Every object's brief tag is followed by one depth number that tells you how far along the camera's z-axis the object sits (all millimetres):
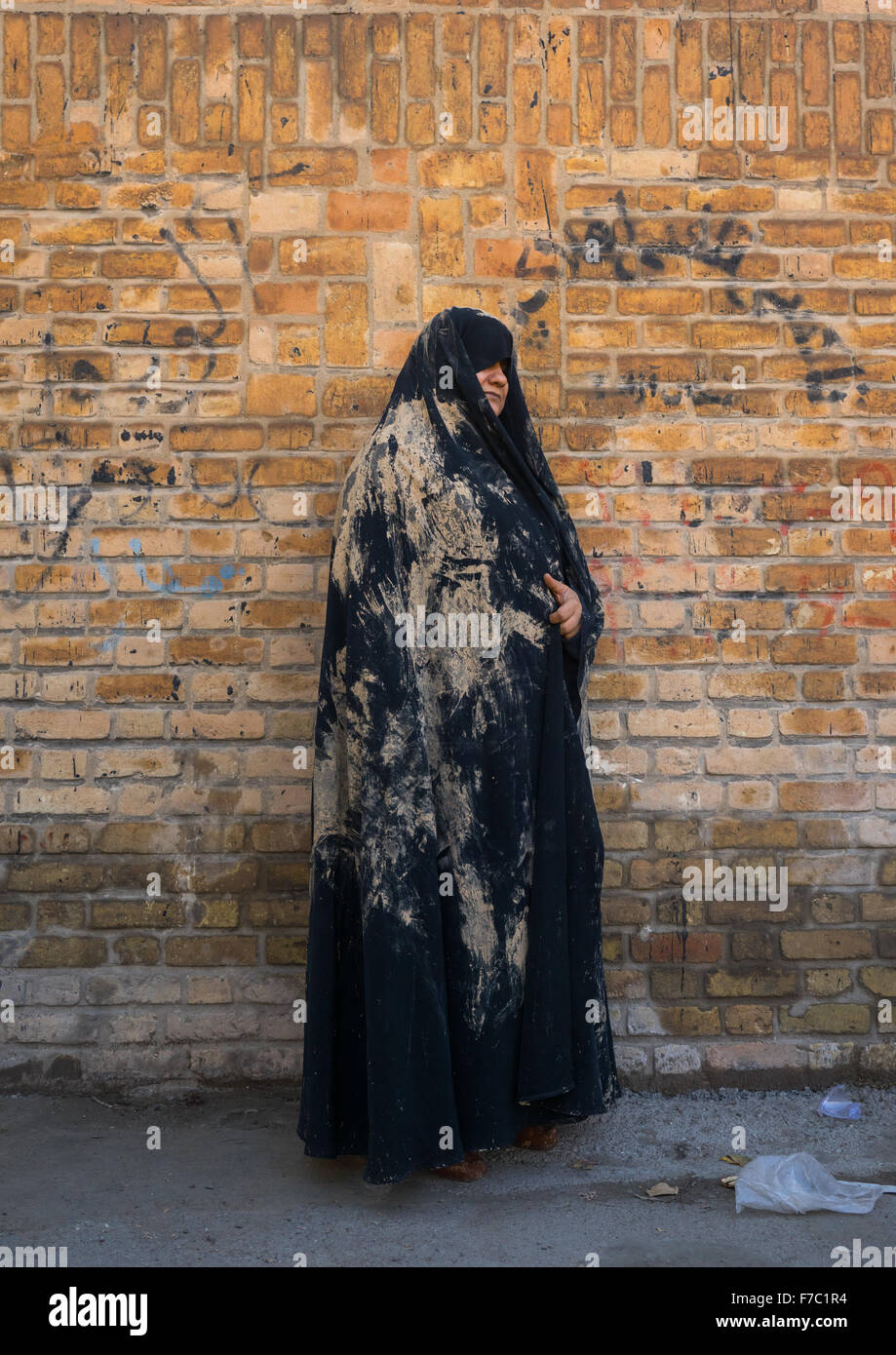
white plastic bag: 2686
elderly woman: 2793
